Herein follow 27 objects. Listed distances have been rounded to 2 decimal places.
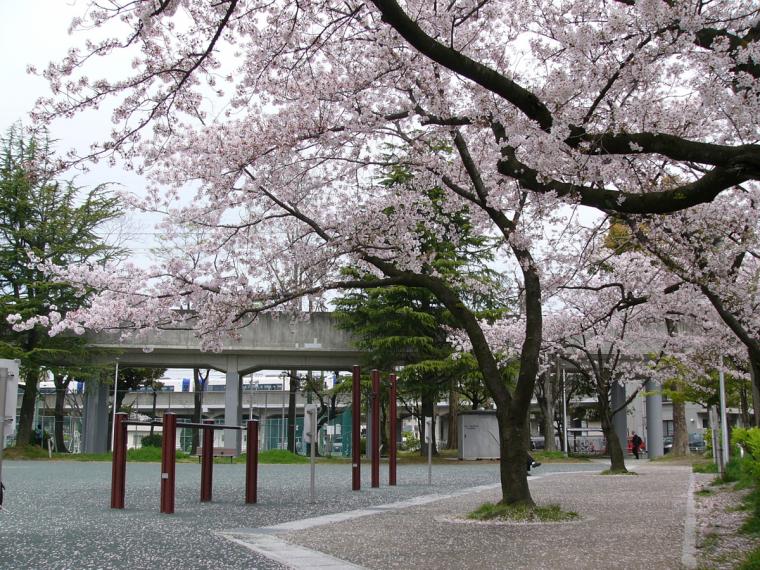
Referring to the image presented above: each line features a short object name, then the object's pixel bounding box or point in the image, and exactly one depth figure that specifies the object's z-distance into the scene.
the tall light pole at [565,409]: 41.97
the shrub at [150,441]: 43.80
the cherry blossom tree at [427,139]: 7.21
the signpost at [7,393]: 7.86
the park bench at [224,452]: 17.36
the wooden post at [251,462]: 14.09
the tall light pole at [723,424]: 18.17
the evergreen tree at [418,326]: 34.28
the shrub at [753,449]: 9.88
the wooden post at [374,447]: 17.48
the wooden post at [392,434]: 18.50
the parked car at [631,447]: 46.89
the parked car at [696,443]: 52.77
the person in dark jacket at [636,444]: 42.37
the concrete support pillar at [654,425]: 41.00
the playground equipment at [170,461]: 12.24
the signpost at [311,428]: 14.16
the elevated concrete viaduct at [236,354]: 38.62
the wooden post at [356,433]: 16.23
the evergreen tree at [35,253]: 37.44
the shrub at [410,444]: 57.59
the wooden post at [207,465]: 14.34
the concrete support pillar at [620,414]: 42.72
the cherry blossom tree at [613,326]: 17.92
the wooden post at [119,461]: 12.77
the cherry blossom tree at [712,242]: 11.66
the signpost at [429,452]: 18.48
